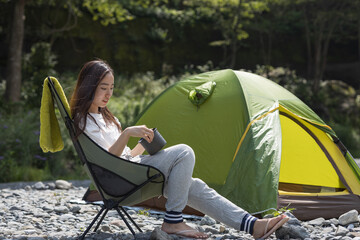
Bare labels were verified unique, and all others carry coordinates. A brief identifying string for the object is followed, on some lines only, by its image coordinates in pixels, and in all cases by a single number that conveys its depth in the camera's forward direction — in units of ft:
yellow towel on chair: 10.27
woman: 10.02
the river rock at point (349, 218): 12.79
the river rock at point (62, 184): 20.63
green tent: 13.41
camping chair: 9.89
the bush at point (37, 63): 40.70
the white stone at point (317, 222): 13.08
